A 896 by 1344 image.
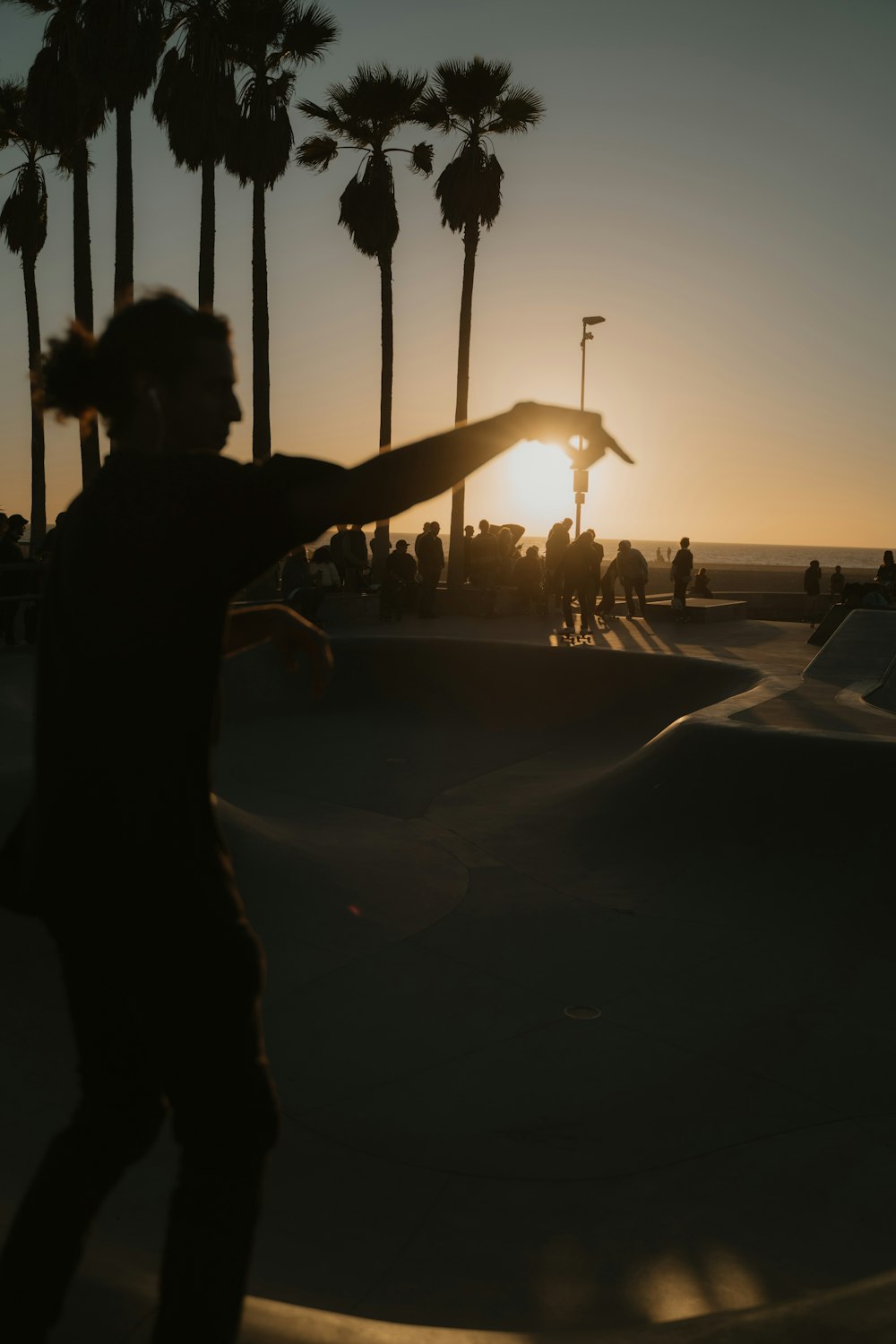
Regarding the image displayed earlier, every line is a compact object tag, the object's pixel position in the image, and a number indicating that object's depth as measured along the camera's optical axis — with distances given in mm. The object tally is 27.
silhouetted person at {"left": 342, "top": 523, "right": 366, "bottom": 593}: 20219
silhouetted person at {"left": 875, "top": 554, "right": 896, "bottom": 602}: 23391
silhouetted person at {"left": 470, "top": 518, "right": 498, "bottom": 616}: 21806
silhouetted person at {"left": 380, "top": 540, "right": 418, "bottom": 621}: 20516
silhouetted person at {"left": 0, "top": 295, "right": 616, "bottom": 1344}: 1577
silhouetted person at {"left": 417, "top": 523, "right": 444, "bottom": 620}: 19750
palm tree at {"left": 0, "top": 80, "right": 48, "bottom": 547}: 32406
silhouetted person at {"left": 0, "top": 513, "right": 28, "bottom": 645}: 13758
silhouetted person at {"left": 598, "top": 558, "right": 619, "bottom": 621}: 22558
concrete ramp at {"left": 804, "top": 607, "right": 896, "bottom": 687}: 10906
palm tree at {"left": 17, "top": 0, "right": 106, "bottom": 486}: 21547
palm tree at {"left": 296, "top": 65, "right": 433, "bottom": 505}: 27797
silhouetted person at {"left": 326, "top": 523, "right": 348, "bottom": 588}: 20391
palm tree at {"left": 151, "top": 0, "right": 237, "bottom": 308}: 22250
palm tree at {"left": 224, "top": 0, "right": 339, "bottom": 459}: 23109
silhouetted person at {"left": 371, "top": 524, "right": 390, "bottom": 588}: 24797
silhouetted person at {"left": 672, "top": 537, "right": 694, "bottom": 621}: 21719
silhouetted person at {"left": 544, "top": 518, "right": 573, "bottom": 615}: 19734
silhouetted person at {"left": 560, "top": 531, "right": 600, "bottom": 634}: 18406
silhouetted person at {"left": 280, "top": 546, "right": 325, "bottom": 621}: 16734
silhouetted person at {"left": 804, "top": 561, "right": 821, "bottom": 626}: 26406
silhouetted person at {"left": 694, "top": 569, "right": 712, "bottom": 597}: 28203
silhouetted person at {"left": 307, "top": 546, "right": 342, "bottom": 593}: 17844
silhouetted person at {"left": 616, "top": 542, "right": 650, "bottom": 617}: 22188
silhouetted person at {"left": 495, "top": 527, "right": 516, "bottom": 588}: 23734
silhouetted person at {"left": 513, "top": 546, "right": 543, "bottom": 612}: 22484
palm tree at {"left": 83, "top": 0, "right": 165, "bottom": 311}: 20297
